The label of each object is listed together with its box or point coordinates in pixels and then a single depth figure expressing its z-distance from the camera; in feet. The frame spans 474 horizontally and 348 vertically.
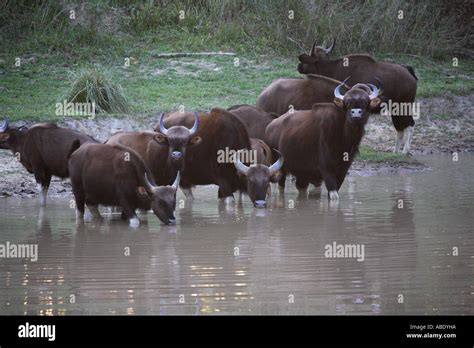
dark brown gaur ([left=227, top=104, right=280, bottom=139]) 66.28
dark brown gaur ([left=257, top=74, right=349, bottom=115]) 68.74
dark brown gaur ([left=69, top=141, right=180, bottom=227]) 52.29
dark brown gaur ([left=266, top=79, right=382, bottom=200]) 58.85
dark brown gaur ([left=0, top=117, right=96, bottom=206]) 59.36
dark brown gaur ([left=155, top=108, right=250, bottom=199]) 60.08
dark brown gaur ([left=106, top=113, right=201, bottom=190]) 56.59
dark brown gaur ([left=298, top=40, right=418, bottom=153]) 76.64
